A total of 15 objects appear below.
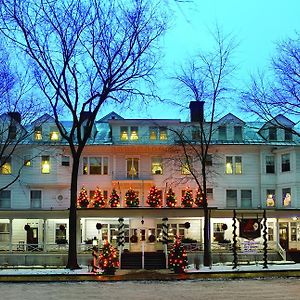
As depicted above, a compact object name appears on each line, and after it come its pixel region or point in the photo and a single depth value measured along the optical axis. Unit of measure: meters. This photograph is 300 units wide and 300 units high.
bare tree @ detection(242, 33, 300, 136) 33.84
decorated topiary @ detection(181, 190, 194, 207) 45.53
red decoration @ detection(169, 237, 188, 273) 31.62
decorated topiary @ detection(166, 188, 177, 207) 45.50
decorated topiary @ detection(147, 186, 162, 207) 45.16
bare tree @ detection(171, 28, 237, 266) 37.97
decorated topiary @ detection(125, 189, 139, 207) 45.00
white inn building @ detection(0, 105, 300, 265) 47.34
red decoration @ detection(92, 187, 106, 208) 44.81
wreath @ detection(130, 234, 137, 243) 45.84
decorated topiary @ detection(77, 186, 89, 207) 44.78
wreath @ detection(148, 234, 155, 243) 45.32
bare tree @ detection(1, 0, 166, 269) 31.61
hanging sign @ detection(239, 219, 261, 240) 34.34
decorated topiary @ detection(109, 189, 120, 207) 45.09
